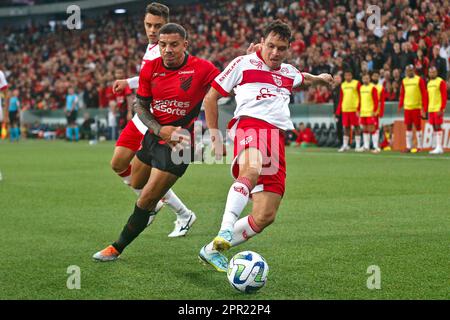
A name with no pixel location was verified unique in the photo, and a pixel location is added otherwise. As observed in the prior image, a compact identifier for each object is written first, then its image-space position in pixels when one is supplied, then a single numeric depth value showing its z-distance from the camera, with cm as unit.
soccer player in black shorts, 1384
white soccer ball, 1105
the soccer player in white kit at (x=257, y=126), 1274
